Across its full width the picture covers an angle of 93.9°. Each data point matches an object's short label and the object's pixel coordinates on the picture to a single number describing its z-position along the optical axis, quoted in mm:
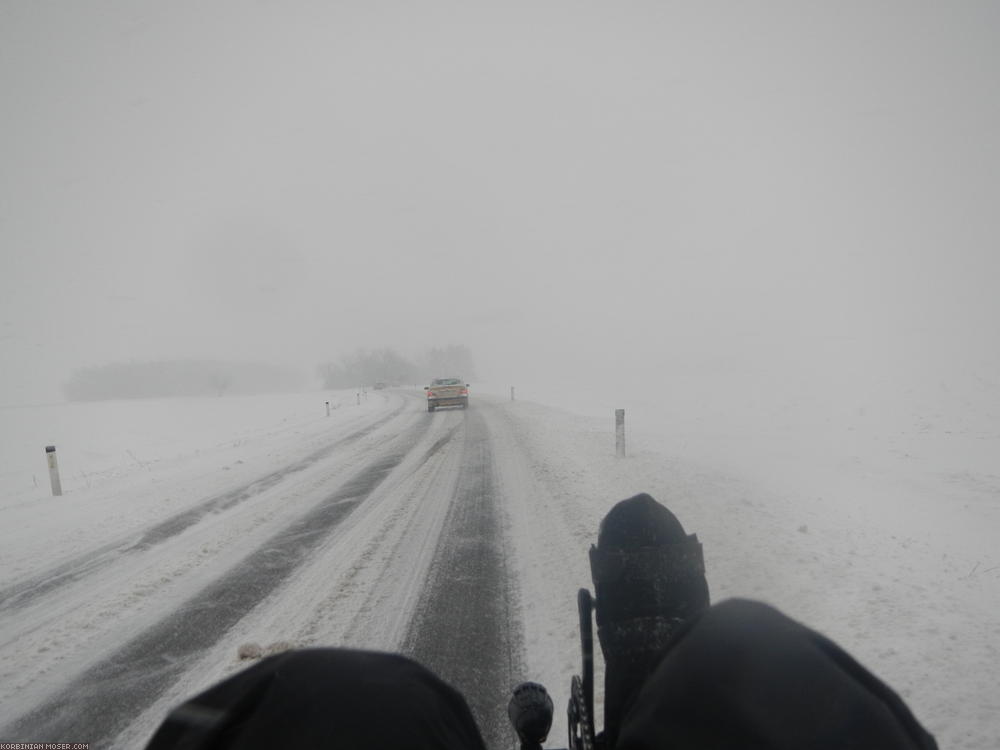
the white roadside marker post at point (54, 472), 8117
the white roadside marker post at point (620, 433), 9129
